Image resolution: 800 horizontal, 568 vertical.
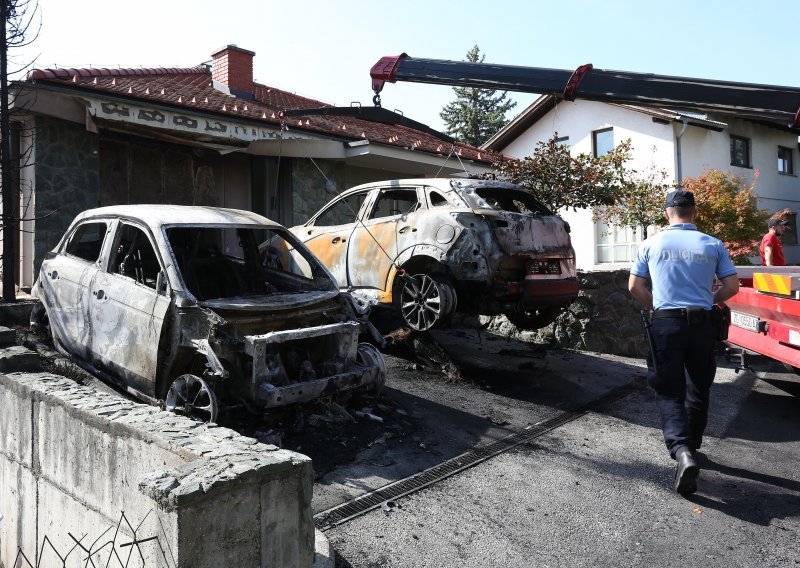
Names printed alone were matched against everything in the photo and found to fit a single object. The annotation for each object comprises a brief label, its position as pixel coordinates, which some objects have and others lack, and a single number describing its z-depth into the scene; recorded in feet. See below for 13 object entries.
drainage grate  12.19
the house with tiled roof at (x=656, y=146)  63.87
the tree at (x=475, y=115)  134.62
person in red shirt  33.01
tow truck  17.69
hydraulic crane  17.54
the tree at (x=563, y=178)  29.76
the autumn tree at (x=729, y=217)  52.23
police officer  14.05
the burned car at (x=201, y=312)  15.03
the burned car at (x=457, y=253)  20.30
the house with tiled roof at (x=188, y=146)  29.66
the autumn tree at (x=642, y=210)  50.29
